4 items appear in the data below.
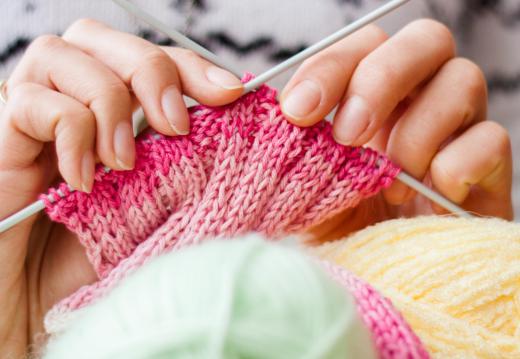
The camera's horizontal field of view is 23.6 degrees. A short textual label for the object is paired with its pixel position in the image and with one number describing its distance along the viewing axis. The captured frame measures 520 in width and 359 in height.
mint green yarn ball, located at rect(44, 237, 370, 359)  0.29
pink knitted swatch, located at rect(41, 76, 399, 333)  0.38
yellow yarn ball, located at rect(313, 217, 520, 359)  0.37
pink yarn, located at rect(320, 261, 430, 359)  0.33
